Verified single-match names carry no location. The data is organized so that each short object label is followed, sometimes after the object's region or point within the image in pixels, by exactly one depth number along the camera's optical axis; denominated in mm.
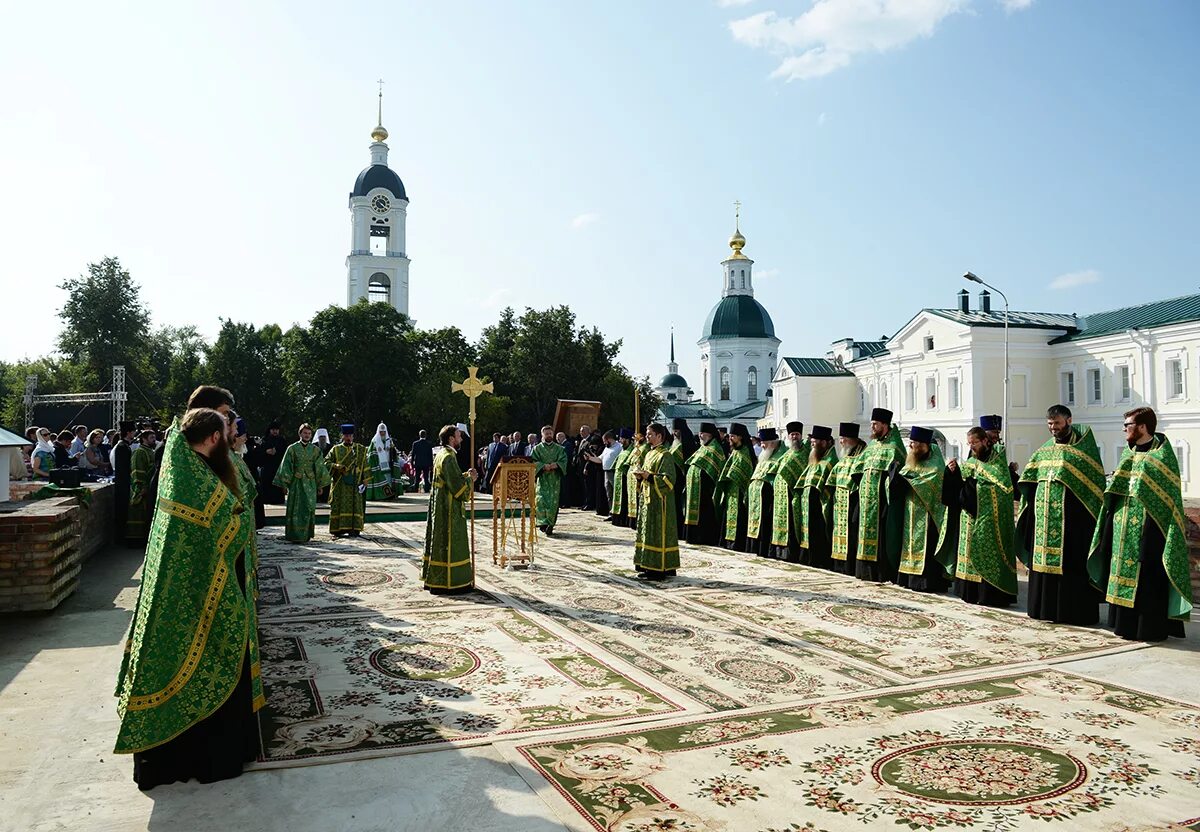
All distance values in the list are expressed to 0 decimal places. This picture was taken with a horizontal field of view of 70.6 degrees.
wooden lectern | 10227
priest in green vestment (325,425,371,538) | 12812
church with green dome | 73875
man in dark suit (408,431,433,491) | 22062
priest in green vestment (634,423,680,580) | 9633
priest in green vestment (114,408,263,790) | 3754
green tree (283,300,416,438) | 41562
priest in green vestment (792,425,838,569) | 11125
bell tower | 61500
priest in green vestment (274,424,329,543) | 12492
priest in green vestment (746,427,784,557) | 12195
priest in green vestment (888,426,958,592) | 9109
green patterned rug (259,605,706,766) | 4426
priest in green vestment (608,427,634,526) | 15766
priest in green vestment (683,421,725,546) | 13578
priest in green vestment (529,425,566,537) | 14219
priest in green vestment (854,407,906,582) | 9711
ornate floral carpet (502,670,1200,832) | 3490
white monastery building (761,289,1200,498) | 33438
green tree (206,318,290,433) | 51500
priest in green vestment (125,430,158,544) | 11727
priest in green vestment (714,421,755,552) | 12852
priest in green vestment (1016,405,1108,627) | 7270
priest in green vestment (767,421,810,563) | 11664
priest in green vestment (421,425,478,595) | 8531
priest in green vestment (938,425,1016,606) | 8227
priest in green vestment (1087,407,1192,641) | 6504
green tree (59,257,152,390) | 45875
